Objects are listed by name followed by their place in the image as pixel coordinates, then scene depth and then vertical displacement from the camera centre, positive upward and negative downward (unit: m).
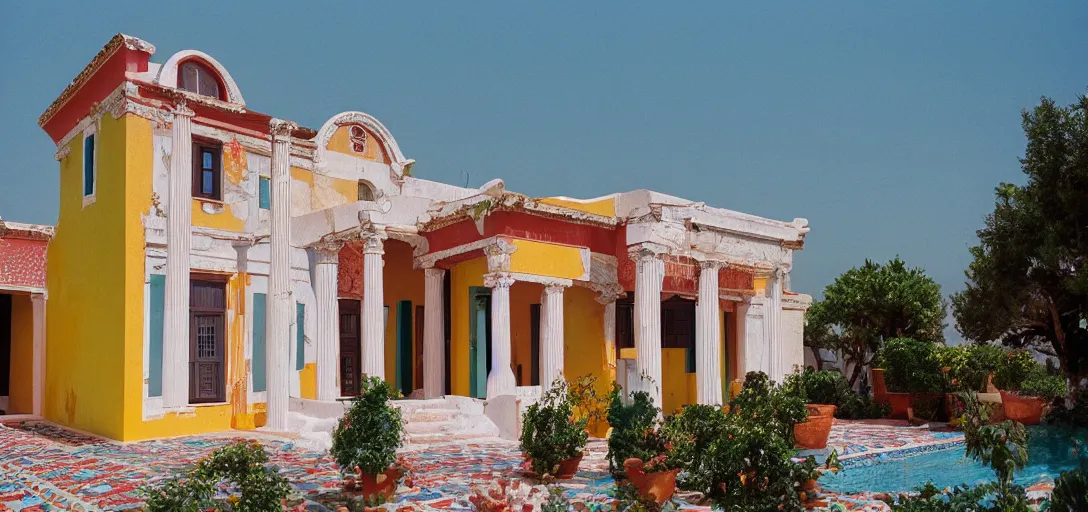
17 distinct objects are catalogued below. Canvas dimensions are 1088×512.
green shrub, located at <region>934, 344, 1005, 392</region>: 18.19 -1.19
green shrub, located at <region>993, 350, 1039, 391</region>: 18.14 -1.30
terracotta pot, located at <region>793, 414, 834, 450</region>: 12.13 -1.68
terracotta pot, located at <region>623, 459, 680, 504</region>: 8.73 -1.66
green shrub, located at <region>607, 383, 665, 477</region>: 9.60 -1.30
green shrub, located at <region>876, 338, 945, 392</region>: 18.70 -1.28
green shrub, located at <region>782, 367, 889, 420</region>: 20.59 -2.06
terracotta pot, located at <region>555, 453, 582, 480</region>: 10.57 -1.86
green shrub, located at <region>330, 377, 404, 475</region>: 8.65 -1.17
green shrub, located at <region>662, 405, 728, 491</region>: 9.09 -1.34
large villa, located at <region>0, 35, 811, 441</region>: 15.05 +0.77
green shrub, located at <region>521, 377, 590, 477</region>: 10.43 -1.46
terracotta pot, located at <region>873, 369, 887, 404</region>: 20.64 -1.86
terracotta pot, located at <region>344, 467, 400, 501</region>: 8.77 -1.67
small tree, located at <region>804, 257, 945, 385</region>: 23.52 +0.00
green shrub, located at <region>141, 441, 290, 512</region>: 6.61 -1.29
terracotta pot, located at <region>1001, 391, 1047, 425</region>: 16.12 -1.84
